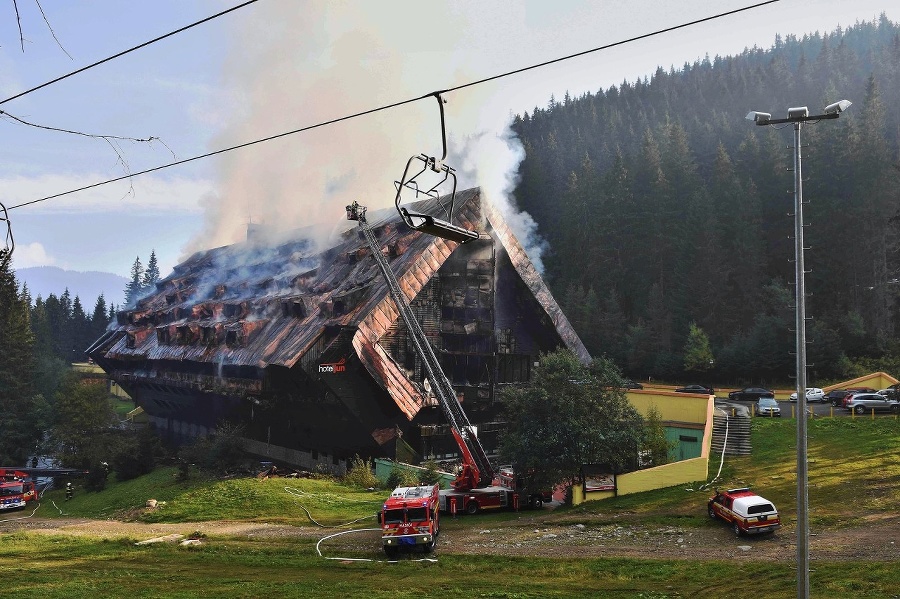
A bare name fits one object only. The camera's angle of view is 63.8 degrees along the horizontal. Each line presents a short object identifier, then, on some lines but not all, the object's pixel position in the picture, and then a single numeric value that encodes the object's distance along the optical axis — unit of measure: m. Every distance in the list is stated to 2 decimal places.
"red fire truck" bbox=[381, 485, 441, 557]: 23.61
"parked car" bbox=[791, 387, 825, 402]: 51.81
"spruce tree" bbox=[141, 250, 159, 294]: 168.75
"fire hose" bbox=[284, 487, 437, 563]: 23.59
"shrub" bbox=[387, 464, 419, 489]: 35.97
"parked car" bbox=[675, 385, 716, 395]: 56.41
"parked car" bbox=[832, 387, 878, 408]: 46.29
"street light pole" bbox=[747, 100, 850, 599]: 14.41
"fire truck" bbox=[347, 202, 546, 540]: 30.91
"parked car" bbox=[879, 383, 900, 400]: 40.03
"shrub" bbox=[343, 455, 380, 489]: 38.00
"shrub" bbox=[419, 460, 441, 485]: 35.62
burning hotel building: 39.81
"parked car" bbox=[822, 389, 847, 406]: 50.41
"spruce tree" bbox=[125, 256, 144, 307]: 153.65
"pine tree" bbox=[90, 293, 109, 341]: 140.25
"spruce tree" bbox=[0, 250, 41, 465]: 68.94
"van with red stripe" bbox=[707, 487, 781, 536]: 23.06
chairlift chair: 11.74
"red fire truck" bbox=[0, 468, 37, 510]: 41.44
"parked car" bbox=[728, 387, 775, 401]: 56.28
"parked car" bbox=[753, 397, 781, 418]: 46.29
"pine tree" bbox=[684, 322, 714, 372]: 65.19
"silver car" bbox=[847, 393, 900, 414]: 45.00
